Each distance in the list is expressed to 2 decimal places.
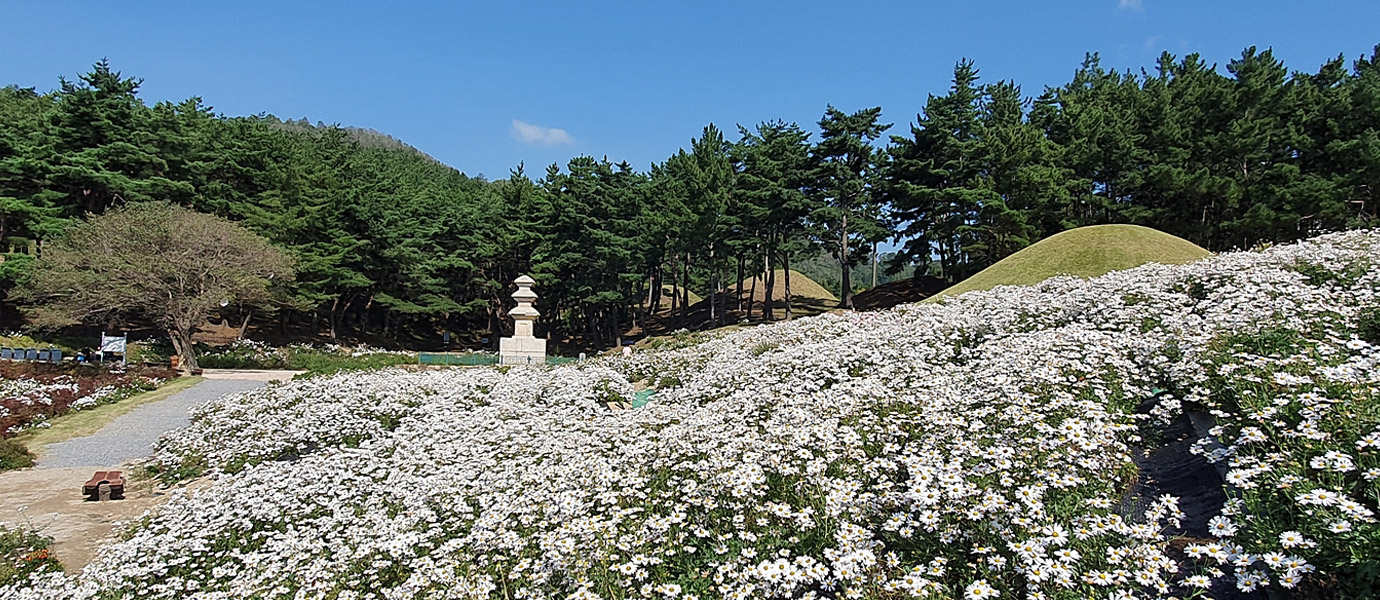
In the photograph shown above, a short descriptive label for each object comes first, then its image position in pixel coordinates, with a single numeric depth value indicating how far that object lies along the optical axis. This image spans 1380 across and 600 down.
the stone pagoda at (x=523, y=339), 24.48
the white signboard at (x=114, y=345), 23.33
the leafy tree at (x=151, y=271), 21.14
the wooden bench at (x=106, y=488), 9.17
